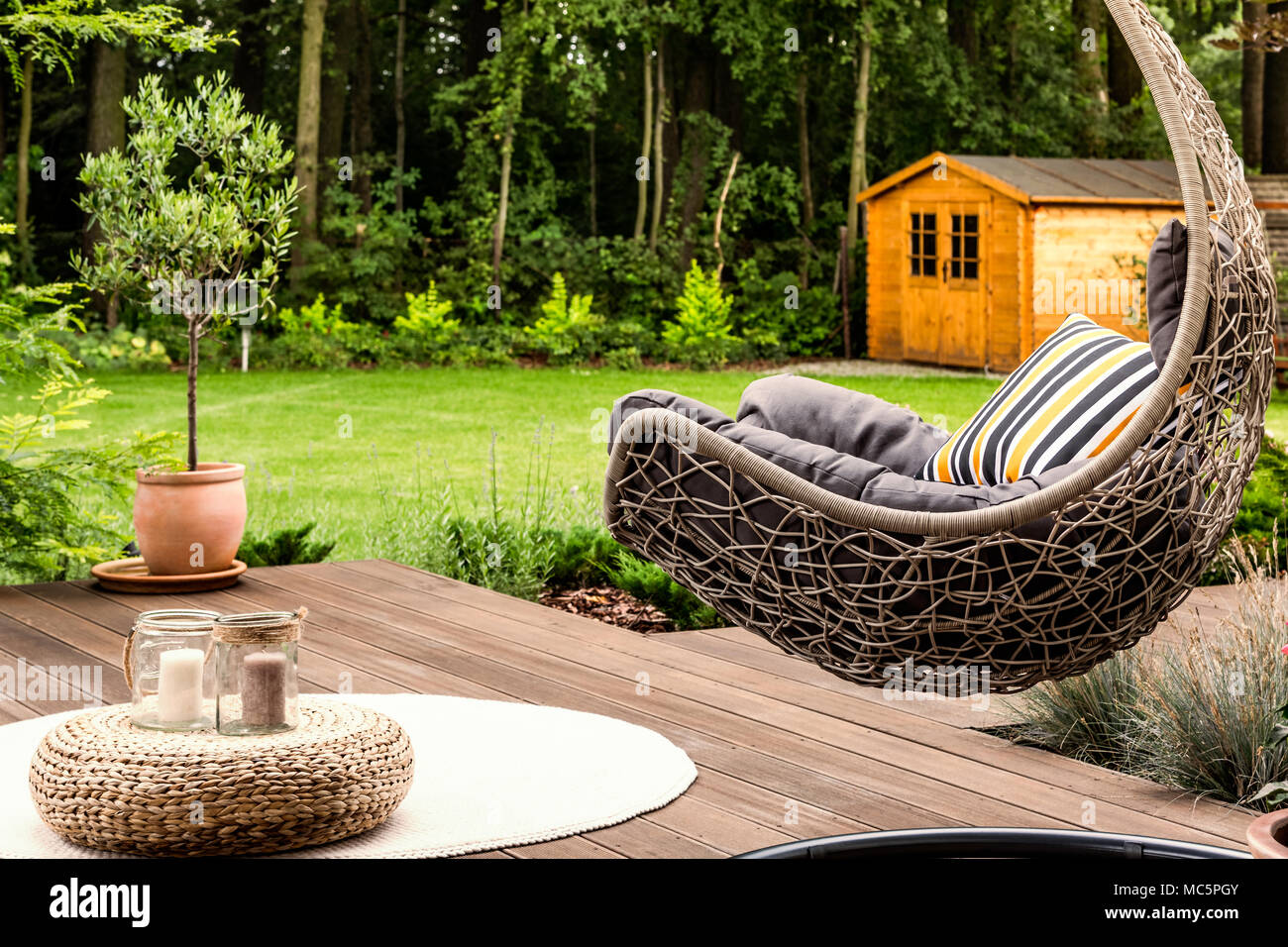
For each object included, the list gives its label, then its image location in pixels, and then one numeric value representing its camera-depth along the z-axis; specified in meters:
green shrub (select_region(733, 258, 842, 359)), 15.50
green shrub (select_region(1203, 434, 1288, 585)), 5.01
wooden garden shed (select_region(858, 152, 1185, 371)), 13.25
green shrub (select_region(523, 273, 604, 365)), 14.41
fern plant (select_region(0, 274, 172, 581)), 4.91
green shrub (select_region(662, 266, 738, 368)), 14.46
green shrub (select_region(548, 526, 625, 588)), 5.33
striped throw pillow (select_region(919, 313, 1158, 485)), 2.52
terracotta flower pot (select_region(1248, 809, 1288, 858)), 1.87
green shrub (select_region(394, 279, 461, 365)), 14.16
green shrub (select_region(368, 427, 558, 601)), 5.18
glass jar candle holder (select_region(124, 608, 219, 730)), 2.66
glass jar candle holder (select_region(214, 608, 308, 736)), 2.63
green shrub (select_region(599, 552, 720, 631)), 4.72
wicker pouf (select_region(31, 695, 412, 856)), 2.50
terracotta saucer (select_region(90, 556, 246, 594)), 4.89
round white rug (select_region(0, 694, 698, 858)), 2.61
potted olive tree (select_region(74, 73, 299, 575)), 4.98
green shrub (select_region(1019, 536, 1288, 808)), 2.83
